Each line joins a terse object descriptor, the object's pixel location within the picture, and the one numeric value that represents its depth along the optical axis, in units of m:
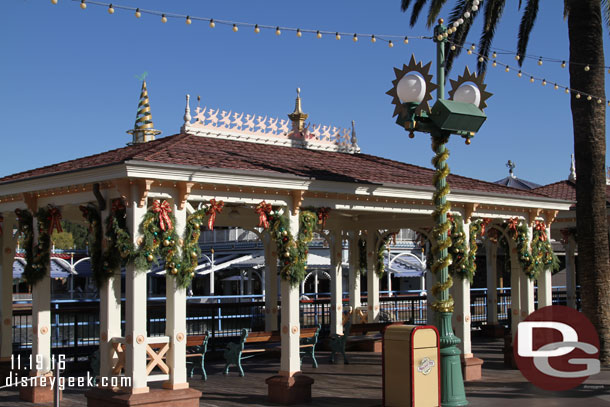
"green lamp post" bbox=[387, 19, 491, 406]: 11.02
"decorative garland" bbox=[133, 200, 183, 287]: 10.41
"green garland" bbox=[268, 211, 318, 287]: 12.11
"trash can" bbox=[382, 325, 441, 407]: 10.38
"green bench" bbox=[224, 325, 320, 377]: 14.65
